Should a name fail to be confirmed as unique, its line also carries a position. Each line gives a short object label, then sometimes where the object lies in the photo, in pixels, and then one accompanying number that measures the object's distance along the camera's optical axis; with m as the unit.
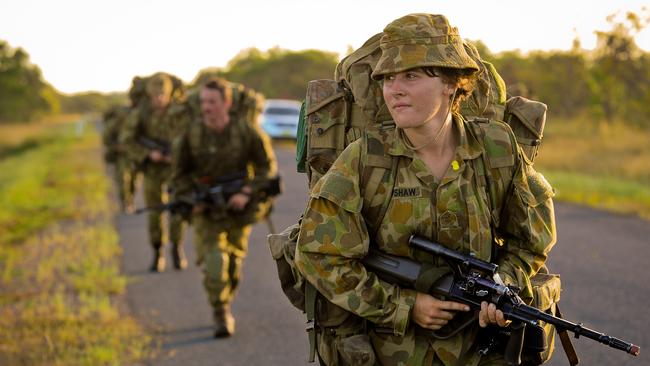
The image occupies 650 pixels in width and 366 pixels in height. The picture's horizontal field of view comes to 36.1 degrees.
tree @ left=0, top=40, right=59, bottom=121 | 72.00
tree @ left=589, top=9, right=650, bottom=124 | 23.17
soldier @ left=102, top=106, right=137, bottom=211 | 15.54
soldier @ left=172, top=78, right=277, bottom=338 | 7.93
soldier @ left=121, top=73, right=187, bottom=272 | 10.83
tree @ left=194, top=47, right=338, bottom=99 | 62.00
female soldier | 3.35
